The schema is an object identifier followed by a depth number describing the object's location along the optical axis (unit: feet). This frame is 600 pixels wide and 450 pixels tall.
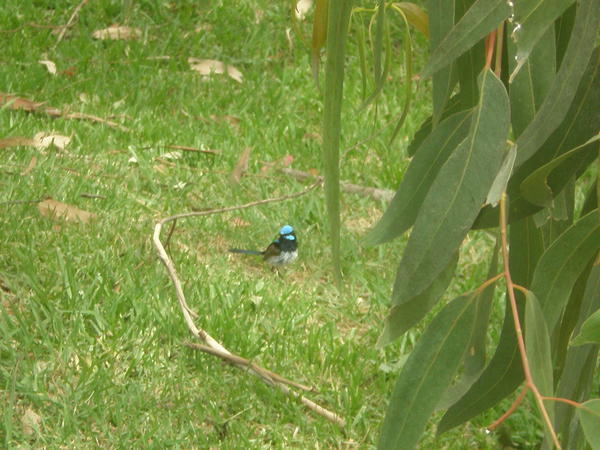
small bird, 24.41
